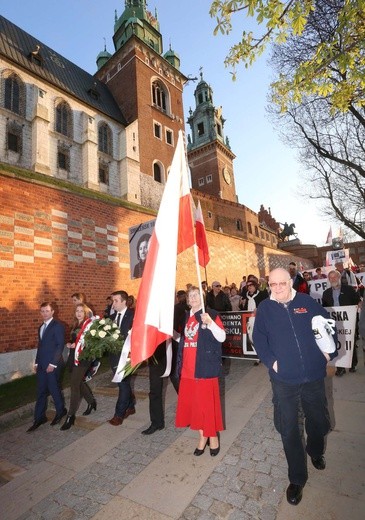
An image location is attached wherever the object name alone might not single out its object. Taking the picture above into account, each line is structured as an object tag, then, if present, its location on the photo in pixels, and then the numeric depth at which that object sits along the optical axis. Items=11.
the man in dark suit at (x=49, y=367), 4.94
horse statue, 56.16
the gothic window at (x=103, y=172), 22.36
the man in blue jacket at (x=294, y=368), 2.56
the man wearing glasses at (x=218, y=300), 7.95
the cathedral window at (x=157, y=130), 24.85
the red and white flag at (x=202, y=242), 4.77
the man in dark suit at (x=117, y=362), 4.64
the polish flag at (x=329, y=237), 19.02
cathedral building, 8.73
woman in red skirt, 3.37
